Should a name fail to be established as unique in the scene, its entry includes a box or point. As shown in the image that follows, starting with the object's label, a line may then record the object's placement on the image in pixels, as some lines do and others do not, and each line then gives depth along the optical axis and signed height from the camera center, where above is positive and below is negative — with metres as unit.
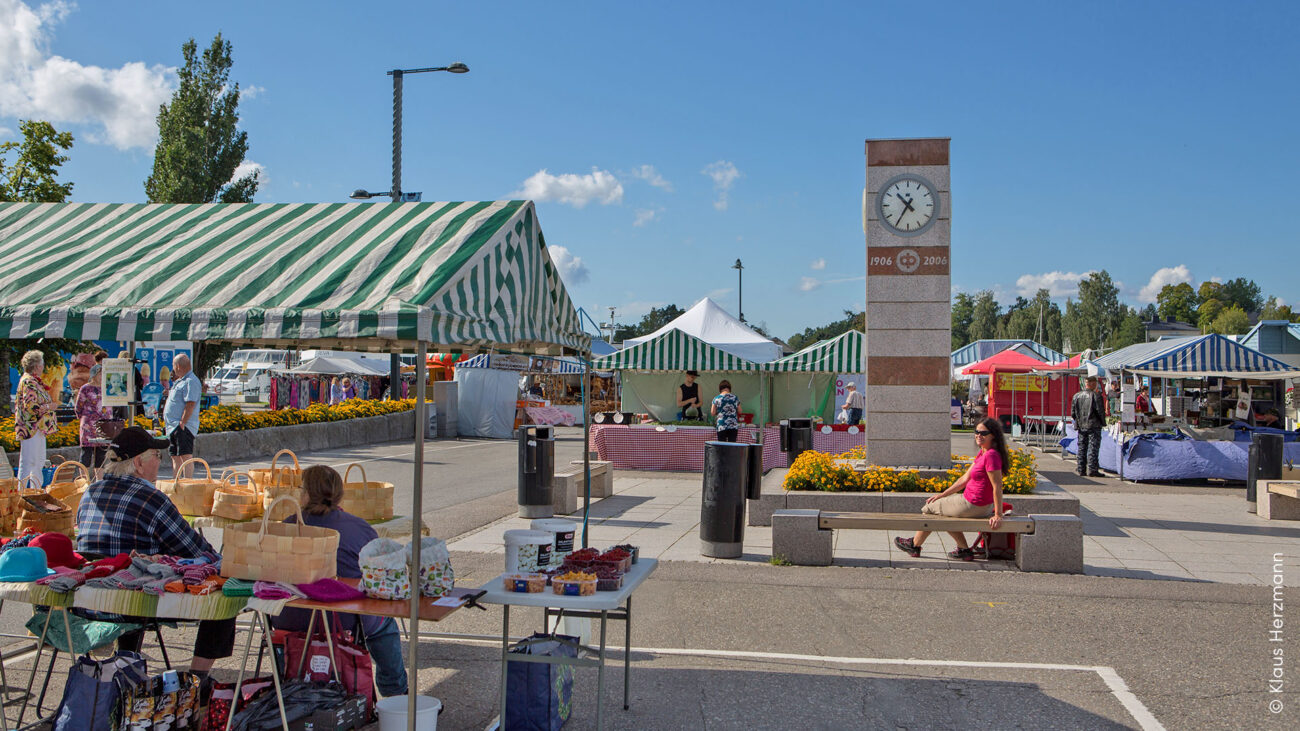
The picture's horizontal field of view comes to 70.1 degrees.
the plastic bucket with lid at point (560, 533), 5.02 -0.78
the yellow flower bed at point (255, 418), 14.59 -0.62
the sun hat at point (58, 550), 4.77 -0.85
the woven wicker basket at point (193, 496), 6.31 -0.74
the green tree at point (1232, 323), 87.69 +7.62
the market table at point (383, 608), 4.23 -1.01
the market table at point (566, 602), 4.44 -1.01
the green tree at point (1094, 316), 98.50 +9.20
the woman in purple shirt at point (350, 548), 4.97 -0.85
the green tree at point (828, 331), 102.73 +7.64
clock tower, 11.84 +1.12
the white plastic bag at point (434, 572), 4.45 -0.87
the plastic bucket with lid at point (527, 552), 4.82 -0.84
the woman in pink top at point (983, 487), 8.59 -0.85
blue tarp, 15.62 -0.99
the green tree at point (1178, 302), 138.50 +14.81
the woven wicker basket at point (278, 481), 6.08 -0.64
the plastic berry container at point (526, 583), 4.61 -0.96
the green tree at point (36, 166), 19.78 +4.79
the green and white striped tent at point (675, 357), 19.77 +0.79
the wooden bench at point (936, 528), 8.66 -1.29
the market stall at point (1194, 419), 15.71 -0.41
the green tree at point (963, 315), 135.38 +12.35
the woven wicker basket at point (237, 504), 6.11 -0.77
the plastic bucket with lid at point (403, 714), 4.34 -1.52
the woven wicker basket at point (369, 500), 6.28 -0.76
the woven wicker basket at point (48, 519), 5.56 -0.81
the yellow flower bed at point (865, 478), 10.77 -0.96
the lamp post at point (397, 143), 18.86 +5.20
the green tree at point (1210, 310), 119.66 +12.38
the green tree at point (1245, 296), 145.25 +16.57
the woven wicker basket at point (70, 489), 6.09 -0.70
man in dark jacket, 16.83 -0.42
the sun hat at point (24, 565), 4.54 -0.88
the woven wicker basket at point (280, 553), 4.39 -0.79
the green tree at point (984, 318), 109.88 +9.57
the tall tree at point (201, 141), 24.30 +6.69
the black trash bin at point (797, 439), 18.08 -0.85
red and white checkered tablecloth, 18.02 -1.06
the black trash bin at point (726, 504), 9.25 -1.09
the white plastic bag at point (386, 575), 4.34 -0.87
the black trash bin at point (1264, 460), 12.92 -0.82
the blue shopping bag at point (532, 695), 4.66 -1.53
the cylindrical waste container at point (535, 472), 12.04 -1.04
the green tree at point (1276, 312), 89.38 +9.17
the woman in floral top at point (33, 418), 10.35 -0.36
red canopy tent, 26.97 +0.41
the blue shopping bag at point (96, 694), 4.31 -1.44
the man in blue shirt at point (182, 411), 11.14 -0.28
